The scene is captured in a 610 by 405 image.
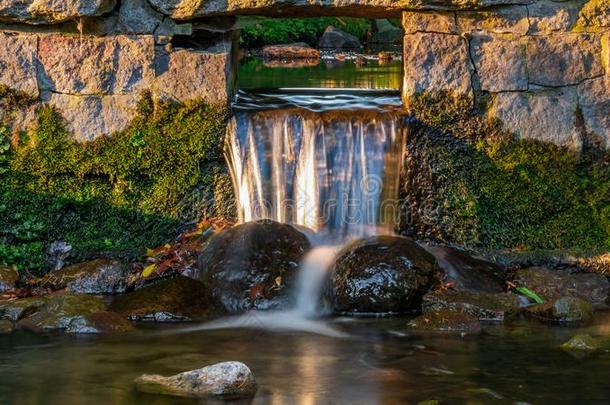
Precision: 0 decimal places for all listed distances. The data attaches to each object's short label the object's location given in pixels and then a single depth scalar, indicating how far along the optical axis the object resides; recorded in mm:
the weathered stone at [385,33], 26922
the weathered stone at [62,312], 7898
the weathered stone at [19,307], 8203
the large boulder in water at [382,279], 8430
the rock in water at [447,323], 7855
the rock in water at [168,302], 8195
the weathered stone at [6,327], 7835
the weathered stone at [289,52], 21752
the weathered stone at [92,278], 8992
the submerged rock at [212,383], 6297
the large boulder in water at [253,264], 8602
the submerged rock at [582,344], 7311
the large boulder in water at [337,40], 25297
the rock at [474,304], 8242
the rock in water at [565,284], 8820
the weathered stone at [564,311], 8219
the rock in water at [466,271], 8805
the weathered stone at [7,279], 8906
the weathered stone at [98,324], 7781
